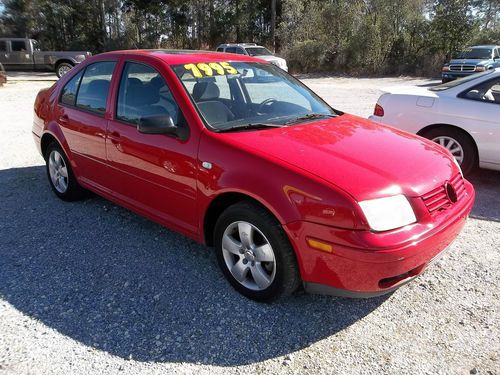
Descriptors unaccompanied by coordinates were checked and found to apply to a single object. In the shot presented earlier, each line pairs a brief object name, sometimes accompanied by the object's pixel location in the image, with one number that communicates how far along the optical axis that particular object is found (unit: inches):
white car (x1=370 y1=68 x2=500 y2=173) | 209.0
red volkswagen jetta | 100.6
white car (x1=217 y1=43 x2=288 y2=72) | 800.2
